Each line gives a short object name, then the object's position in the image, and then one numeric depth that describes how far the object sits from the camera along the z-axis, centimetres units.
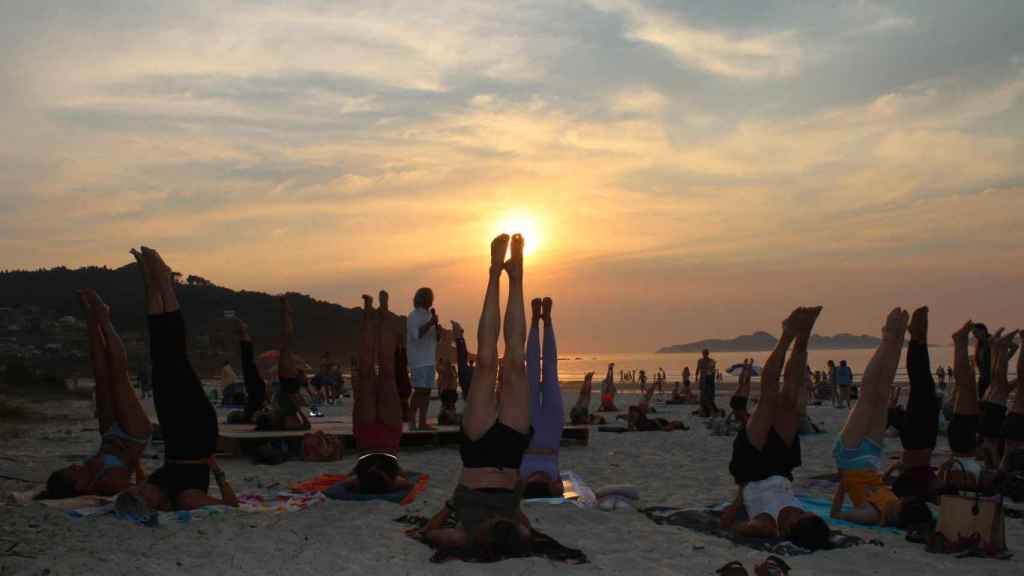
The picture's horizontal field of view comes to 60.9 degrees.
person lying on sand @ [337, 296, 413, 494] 955
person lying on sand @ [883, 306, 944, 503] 858
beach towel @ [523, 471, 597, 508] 923
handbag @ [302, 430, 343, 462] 1331
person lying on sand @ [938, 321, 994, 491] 945
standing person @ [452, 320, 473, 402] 1720
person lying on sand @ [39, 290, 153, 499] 886
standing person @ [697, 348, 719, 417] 2552
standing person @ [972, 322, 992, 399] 1143
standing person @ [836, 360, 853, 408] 3106
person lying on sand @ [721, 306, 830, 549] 761
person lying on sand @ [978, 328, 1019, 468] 1086
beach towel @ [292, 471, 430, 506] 938
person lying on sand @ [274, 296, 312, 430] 1434
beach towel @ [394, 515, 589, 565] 681
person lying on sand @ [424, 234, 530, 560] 682
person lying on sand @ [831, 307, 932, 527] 816
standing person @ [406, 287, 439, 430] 1362
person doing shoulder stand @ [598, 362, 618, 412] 2941
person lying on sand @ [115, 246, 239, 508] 813
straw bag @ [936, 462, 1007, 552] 723
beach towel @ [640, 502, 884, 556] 730
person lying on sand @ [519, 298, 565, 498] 949
